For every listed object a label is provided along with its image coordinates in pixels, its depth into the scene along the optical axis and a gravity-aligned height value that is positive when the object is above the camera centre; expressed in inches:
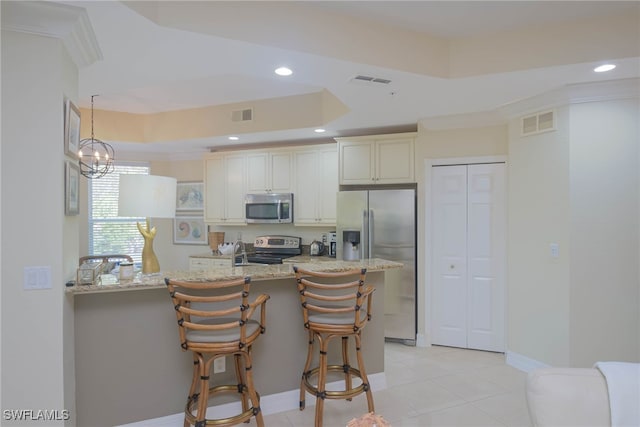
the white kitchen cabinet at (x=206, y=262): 195.6 -26.4
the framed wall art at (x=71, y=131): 76.4 +18.1
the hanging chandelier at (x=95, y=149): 195.6 +33.1
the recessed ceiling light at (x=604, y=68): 100.8 +40.4
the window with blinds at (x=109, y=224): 207.5 -6.0
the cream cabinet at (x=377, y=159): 162.4 +24.7
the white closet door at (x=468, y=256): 148.9 -17.7
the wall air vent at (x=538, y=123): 124.5 +31.6
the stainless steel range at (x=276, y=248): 200.2 -19.0
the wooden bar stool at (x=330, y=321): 92.4 -27.6
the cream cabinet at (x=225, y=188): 203.8 +14.4
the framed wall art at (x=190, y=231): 222.8 -10.7
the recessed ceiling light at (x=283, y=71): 100.8 +39.6
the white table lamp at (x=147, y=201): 87.0 +3.1
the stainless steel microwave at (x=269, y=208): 191.0 +2.8
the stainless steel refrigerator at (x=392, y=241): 156.2 -12.1
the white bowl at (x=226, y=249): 206.2 -20.1
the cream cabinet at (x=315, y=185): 184.9 +14.6
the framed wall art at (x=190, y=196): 223.0 +10.6
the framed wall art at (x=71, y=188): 76.6 +5.5
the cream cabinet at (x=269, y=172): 194.1 +22.3
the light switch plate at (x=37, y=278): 71.7 -12.6
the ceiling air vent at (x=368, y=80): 107.0 +39.5
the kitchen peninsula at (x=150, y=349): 86.0 -34.6
